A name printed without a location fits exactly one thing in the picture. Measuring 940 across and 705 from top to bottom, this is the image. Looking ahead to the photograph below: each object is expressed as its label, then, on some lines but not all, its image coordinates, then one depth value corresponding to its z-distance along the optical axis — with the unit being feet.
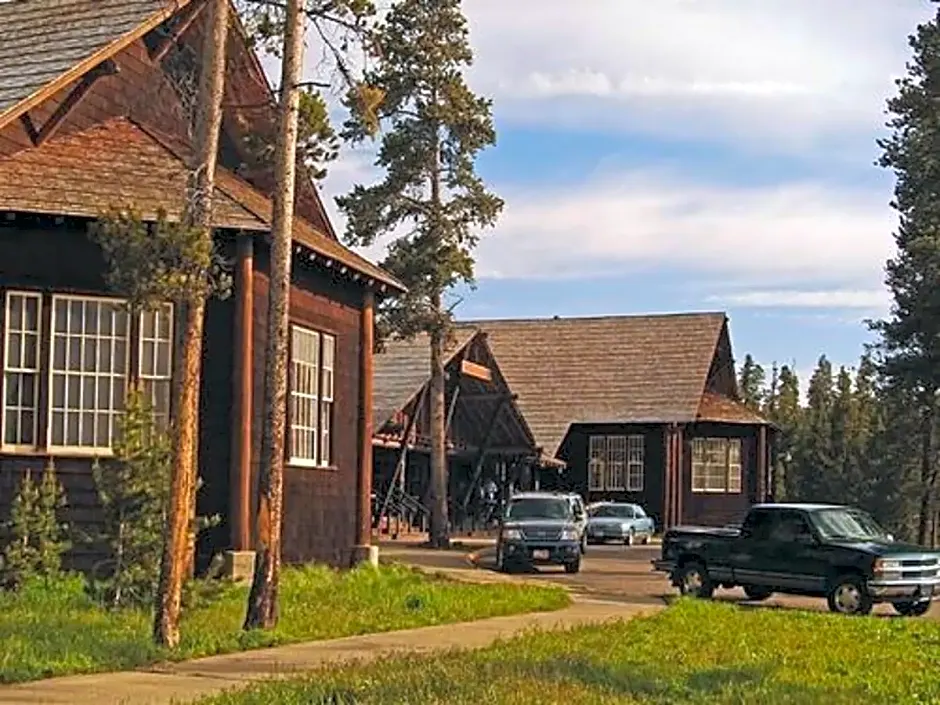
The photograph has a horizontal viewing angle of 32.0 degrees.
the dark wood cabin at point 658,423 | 200.75
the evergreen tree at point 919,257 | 156.66
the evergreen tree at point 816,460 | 215.72
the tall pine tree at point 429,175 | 137.28
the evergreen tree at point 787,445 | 229.66
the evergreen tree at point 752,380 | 413.37
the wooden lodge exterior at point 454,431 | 157.07
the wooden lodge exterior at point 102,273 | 74.18
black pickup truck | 85.87
